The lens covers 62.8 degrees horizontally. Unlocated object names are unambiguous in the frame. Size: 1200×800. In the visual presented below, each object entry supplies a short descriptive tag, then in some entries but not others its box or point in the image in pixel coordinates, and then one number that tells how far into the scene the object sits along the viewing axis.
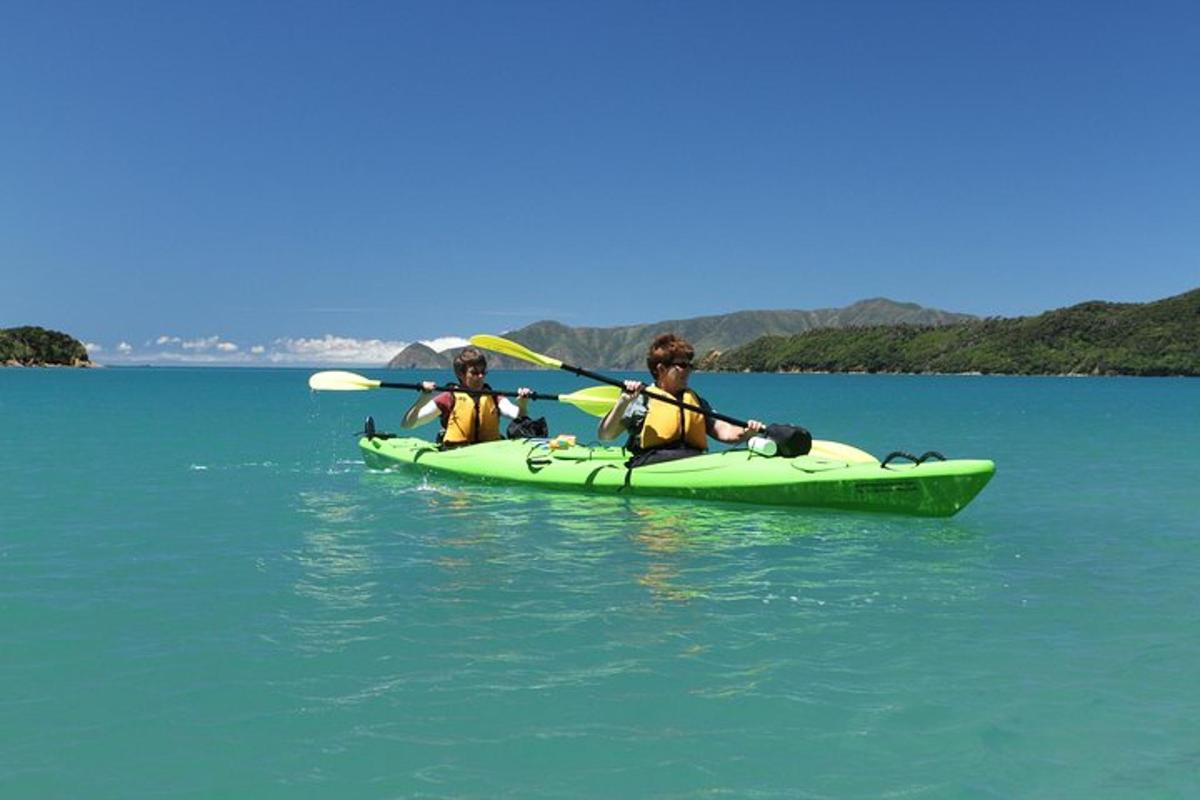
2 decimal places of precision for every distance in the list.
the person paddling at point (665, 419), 12.82
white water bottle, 12.69
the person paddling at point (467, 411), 16.28
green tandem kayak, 11.49
